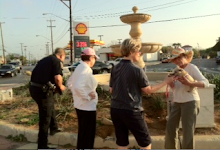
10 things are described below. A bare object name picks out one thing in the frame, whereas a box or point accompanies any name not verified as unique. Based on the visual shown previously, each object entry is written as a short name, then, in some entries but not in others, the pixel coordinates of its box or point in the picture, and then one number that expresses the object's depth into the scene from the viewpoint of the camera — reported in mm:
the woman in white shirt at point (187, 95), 3000
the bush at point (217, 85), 6084
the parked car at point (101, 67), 23062
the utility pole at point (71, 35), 25344
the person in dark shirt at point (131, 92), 2480
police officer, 3750
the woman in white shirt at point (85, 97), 3213
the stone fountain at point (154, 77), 4090
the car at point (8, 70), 24781
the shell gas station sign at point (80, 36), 20281
